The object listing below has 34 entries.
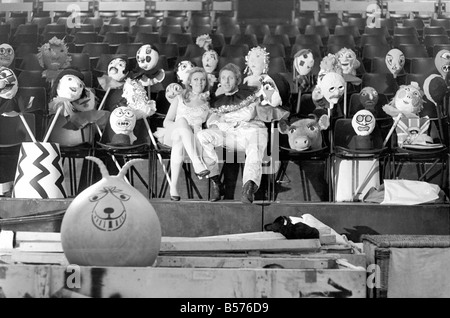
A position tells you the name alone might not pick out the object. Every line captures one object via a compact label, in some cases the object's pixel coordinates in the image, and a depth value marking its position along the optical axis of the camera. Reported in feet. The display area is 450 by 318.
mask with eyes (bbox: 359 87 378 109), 25.82
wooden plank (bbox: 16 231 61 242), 15.24
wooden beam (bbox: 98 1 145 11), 43.24
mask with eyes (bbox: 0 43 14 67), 28.55
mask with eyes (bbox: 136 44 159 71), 26.91
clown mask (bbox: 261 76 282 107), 24.13
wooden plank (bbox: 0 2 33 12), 40.32
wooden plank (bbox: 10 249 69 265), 12.94
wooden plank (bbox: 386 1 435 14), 42.55
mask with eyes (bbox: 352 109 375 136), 24.47
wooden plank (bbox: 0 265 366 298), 11.58
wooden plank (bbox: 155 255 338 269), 13.24
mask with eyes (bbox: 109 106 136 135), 24.64
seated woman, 23.12
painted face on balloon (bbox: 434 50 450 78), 28.68
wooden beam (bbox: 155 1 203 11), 43.75
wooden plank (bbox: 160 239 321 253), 14.21
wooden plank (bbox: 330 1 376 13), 43.04
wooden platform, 22.59
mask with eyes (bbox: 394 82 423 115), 25.41
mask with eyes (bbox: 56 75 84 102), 25.35
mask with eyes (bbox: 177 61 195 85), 26.94
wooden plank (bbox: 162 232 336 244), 14.92
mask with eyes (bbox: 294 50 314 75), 27.45
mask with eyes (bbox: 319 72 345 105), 25.40
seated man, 22.79
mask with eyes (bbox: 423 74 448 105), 26.09
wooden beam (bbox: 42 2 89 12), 41.68
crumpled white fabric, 22.94
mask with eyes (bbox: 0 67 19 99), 25.61
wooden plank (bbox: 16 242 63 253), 14.30
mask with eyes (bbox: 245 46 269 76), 25.67
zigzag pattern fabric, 23.38
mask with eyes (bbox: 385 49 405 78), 28.89
